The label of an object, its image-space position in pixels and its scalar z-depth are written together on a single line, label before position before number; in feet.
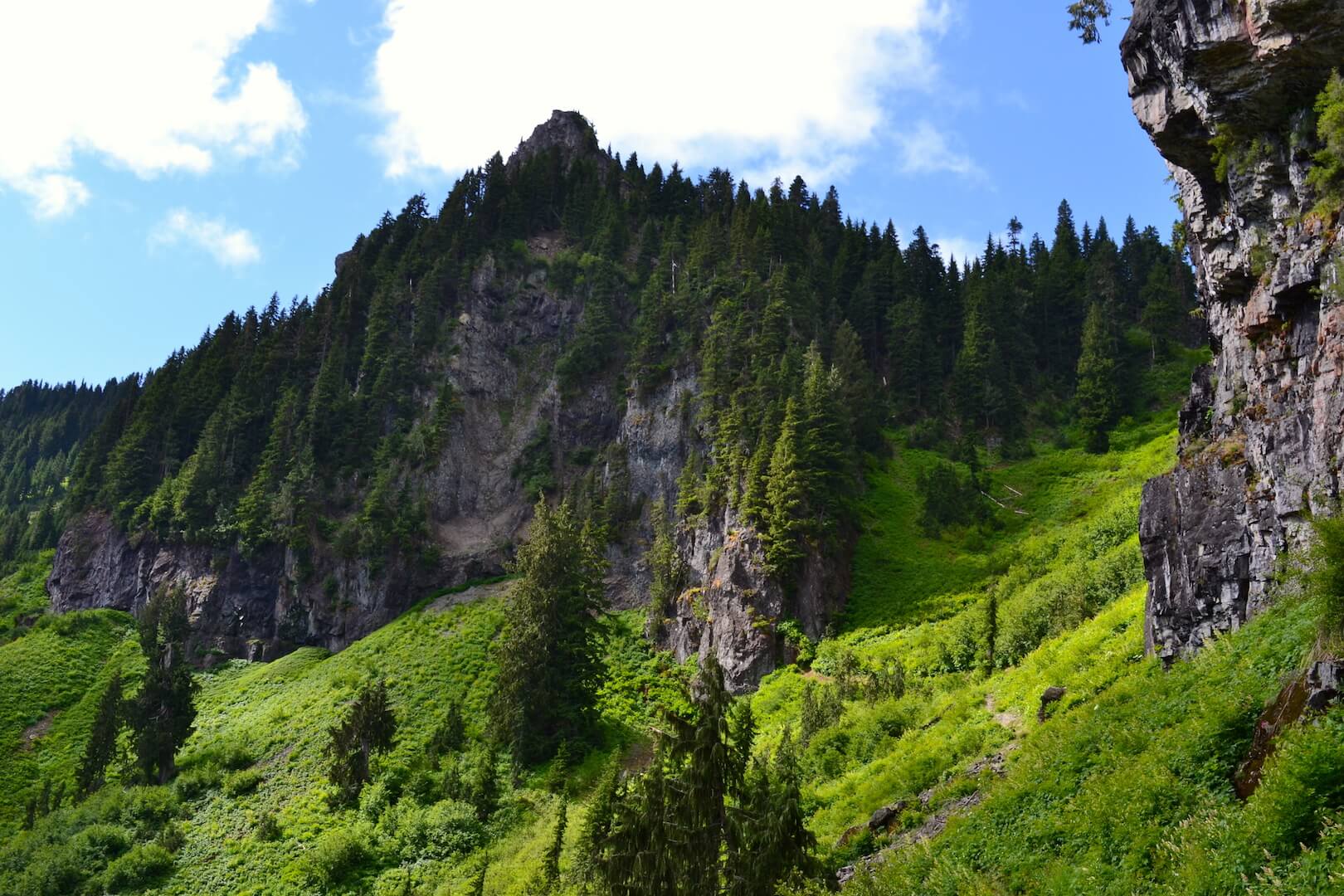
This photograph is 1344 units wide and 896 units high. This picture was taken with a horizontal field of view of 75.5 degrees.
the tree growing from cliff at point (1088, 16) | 102.89
